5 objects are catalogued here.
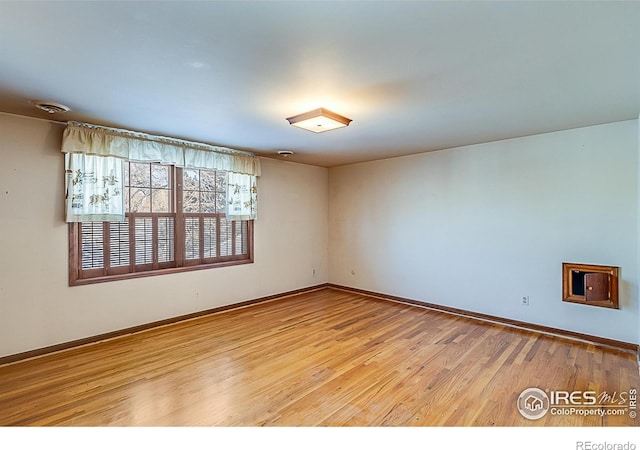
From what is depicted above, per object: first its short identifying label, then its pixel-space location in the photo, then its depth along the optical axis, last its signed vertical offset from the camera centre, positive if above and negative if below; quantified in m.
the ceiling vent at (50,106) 2.69 +1.05
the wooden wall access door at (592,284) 3.27 -0.64
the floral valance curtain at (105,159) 3.32 +0.79
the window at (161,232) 3.60 -0.07
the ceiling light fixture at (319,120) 2.86 +0.98
